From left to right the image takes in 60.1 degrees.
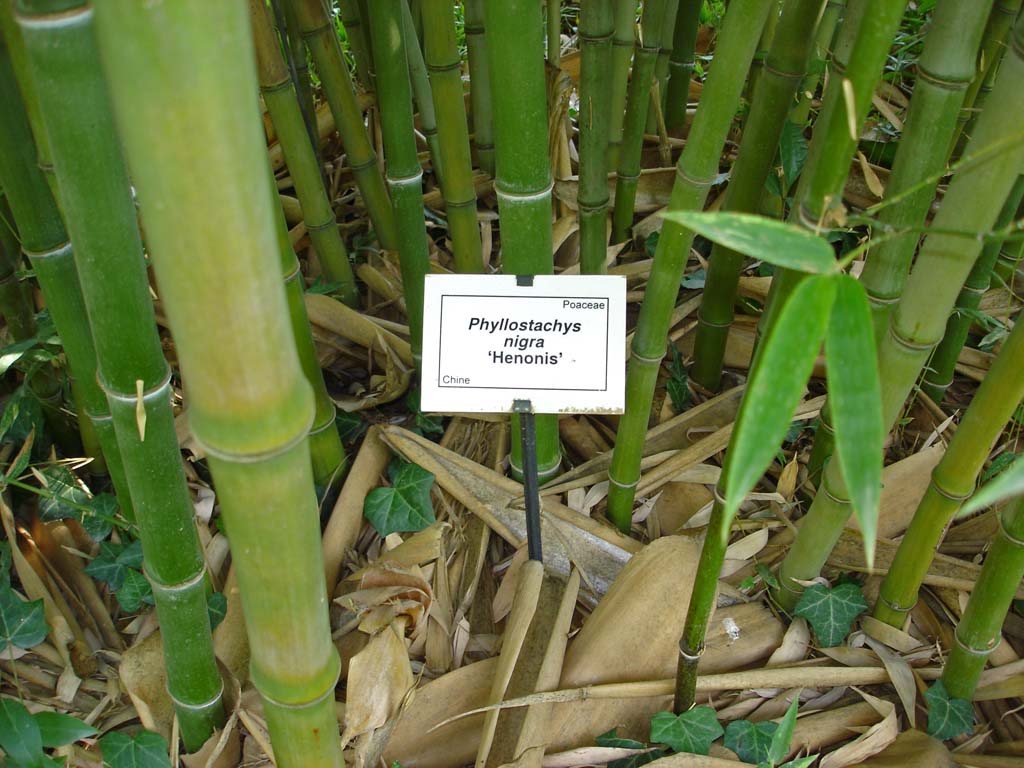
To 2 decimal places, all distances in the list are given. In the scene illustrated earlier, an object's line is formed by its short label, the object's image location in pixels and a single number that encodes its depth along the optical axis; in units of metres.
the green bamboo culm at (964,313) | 1.30
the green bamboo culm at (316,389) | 1.09
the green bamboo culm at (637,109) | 1.46
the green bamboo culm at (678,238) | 0.85
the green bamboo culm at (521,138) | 0.87
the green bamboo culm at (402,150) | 1.20
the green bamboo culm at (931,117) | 0.81
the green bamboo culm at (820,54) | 1.42
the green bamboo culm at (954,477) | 0.86
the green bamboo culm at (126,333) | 0.67
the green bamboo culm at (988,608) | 0.94
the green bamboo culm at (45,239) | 0.98
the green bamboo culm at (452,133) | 1.14
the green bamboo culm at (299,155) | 1.09
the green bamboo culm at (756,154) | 1.08
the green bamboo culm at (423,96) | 1.66
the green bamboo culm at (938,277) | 0.76
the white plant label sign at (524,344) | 1.06
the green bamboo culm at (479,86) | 1.50
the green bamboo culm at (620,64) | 1.36
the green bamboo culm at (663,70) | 1.60
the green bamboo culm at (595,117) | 1.18
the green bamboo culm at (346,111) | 1.32
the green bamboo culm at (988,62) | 1.18
